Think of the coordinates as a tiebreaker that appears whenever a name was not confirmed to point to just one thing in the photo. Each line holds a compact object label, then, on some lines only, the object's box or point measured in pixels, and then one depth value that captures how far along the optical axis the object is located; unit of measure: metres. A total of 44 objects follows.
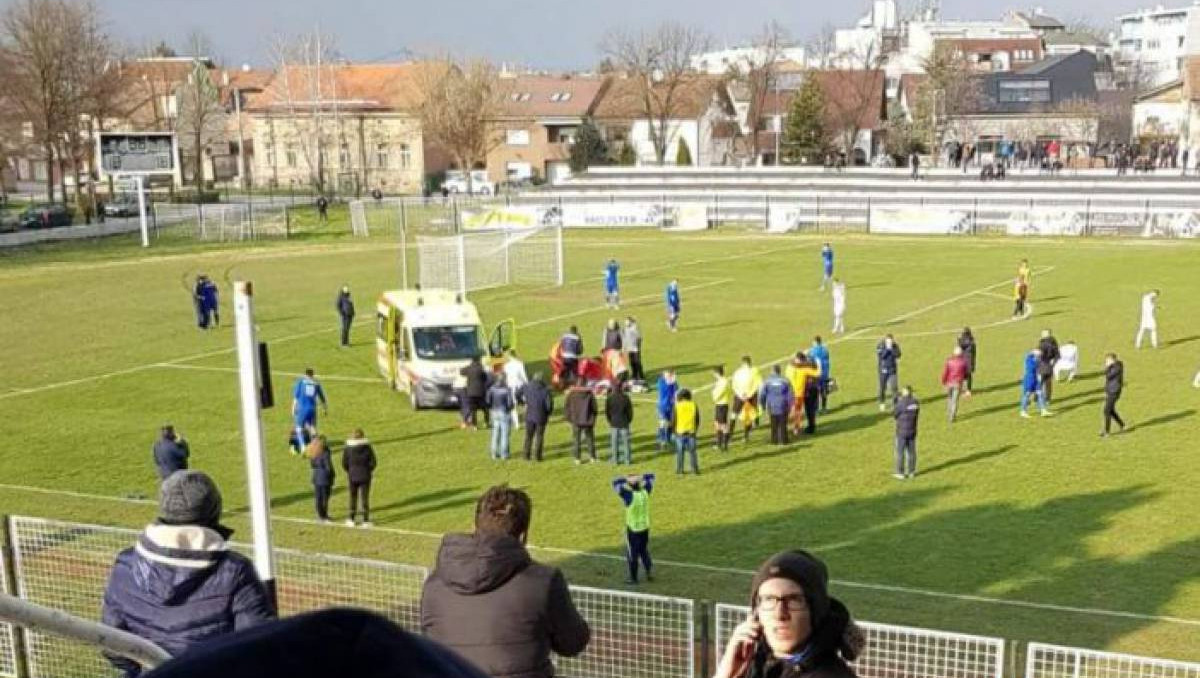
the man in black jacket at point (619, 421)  19.00
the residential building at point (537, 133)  96.94
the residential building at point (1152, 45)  157.75
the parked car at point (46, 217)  59.38
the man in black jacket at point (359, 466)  16.16
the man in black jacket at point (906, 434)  17.91
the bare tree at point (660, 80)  95.94
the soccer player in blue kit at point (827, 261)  38.66
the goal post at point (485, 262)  40.84
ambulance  23.16
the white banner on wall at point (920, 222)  57.78
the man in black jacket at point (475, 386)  21.58
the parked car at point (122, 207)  68.25
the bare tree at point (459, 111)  86.81
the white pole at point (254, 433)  7.85
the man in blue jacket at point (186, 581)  4.63
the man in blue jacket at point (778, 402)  20.17
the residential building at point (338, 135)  92.00
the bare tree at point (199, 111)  85.56
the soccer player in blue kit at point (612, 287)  34.69
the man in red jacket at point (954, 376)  21.50
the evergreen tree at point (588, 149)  89.25
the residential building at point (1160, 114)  94.86
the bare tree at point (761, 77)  97.50
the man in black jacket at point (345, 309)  30.05
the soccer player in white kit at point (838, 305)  30.61
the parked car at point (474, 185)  79.62
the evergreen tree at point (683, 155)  93.31
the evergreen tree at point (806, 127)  84.19
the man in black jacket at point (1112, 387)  20.06
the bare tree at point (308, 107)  90.12
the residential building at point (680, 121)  98.50
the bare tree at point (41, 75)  65.12
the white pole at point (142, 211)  55.38
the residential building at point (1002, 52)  131.25
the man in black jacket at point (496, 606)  4.71
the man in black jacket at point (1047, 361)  21.98
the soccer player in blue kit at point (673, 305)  31.47
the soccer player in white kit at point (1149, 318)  27.86
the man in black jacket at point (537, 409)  19.36
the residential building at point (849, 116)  94.81
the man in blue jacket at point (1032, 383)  21.83
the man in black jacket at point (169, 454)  16.28
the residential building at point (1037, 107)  98.12
